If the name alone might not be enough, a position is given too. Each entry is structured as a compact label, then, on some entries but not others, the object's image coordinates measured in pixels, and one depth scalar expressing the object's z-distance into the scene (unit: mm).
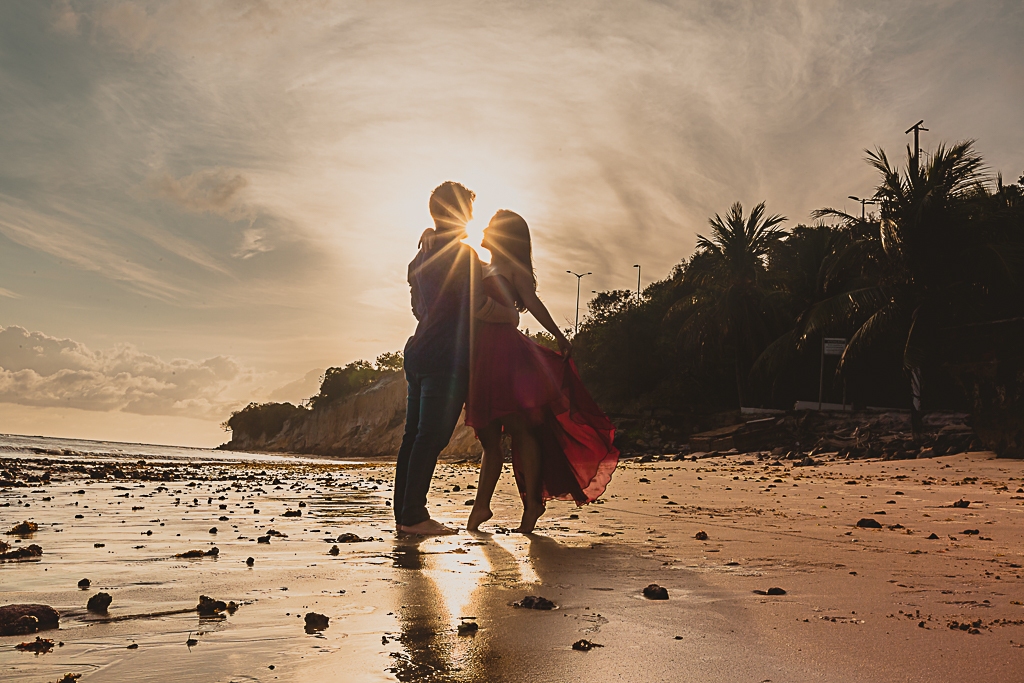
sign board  23281
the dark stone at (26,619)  1762
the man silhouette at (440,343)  4137
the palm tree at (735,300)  29391
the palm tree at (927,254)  16047
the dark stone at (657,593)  2273
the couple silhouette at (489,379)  4133
